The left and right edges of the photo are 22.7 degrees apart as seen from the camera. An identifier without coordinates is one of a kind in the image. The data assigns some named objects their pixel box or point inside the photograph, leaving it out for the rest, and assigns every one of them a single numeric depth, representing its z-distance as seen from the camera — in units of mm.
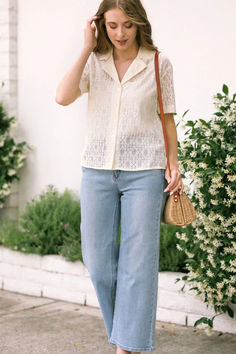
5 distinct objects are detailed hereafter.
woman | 2539
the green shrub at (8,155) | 4950
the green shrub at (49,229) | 4352
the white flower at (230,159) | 3074
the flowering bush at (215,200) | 3150
